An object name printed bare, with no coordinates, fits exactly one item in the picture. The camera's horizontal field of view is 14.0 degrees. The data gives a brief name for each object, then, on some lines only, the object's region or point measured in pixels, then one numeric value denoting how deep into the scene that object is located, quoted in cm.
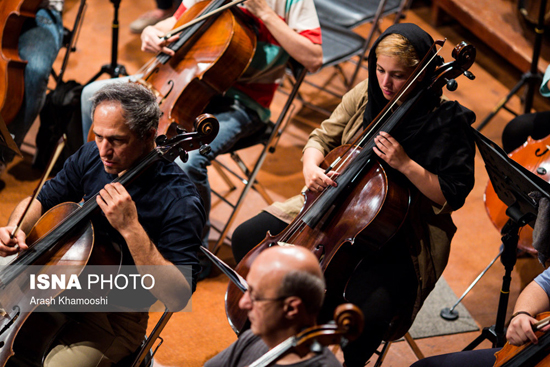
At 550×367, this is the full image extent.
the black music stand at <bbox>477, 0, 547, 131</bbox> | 783
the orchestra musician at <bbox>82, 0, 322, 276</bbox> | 707
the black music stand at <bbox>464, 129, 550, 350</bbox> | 634
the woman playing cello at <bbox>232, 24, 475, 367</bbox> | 650
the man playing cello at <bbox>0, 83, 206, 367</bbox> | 633
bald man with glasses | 592
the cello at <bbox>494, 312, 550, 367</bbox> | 618
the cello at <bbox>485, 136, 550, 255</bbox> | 702
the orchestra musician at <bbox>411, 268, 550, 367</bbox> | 626
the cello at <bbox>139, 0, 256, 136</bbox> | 697
